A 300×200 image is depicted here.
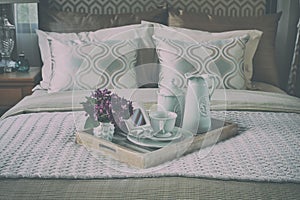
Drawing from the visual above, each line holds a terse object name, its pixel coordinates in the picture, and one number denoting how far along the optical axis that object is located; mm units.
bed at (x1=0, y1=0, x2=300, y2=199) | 1502
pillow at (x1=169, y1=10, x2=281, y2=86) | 3123
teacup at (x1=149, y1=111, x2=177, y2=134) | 1812
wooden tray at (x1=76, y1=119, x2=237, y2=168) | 1629
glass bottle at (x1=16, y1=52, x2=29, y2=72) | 3289
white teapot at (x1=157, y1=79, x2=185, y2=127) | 1969
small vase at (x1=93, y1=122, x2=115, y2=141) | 1824
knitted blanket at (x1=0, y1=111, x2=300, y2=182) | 1560
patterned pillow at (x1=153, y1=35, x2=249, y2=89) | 2727
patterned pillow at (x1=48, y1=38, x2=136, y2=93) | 2730
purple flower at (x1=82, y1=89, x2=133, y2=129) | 1835
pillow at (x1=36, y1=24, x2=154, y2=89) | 2982
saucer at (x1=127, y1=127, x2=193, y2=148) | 1748
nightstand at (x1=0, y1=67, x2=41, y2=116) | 3105
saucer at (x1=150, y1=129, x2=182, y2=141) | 1775
